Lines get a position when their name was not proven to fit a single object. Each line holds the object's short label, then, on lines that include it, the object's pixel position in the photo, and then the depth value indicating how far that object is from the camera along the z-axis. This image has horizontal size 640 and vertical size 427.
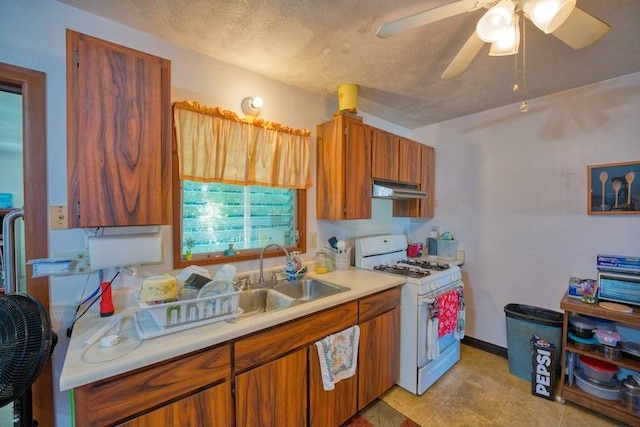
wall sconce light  1.87
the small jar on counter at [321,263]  2.17
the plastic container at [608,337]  1.80
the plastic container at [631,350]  1.78
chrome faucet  1.86
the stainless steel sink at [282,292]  1.70
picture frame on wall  1.95
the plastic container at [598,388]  1.82
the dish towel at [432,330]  2.02
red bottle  1.33
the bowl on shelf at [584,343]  1.91
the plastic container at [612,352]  1.80
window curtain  1.63
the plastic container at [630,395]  1.71
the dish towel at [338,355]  1.52
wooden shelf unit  1.70
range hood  2.35
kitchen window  1.65
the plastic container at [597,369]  1.86
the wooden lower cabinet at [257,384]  0.97
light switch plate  1.30
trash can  2.16
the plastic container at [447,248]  2.87
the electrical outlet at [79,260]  1.33
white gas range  2.01
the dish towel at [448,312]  2.10
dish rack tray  1.12
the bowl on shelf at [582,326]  1.95
